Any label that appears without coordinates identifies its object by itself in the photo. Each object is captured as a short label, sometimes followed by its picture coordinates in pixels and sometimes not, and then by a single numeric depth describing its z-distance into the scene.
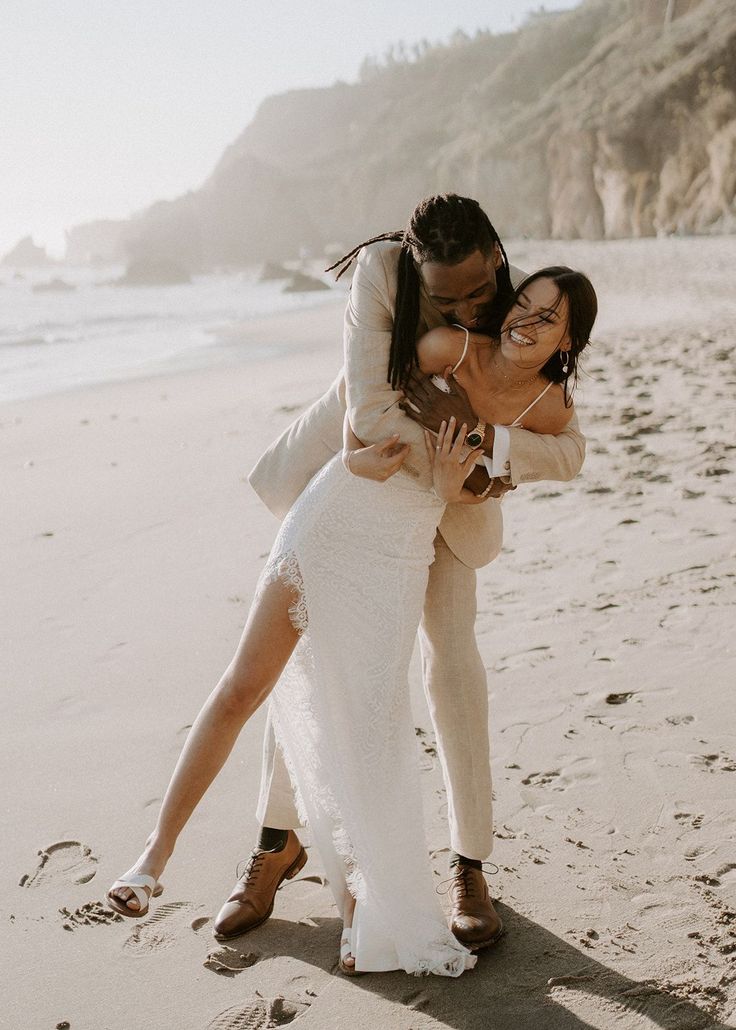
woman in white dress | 2.10
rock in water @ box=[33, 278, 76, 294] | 53.18
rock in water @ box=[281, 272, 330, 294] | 34.75
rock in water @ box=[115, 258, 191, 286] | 59.28
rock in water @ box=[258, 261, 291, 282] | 46.00
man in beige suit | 2.02
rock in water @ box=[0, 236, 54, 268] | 148.88
